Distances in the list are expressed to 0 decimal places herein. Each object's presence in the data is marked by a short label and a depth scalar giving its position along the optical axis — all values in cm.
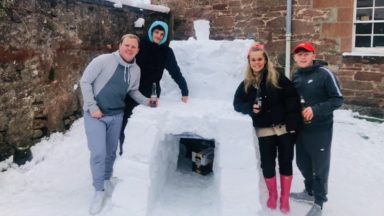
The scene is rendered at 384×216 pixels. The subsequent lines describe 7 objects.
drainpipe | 761
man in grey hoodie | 326
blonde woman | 314
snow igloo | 320
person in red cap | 315
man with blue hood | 365
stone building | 430
